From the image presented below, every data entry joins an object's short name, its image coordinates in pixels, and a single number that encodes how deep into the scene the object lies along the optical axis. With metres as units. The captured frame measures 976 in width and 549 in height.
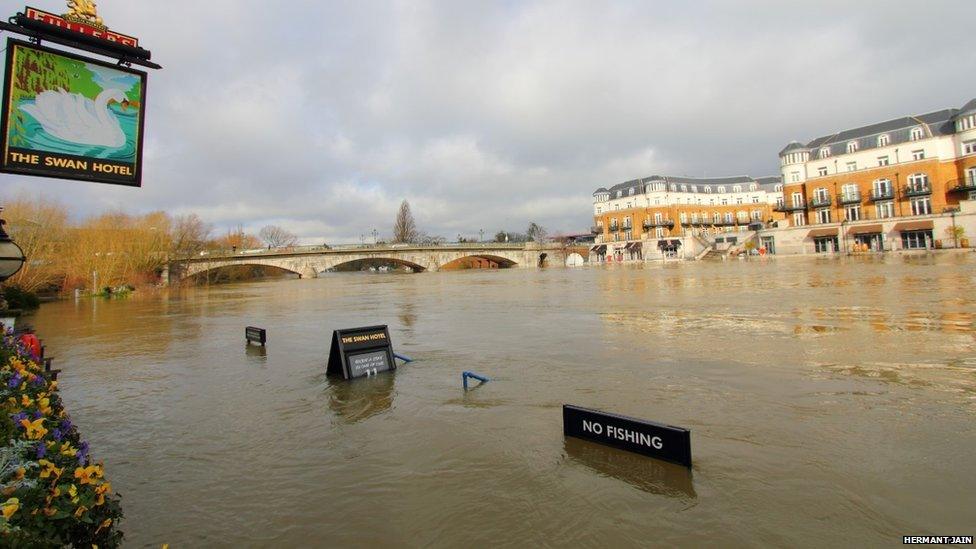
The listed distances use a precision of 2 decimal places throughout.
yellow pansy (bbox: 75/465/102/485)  2.68
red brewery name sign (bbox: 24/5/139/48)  7.14
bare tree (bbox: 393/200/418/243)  112.38
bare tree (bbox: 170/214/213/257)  59.38
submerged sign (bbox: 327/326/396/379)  9.49
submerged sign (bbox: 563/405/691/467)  4.93
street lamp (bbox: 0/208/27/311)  6.79
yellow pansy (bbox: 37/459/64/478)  2.58
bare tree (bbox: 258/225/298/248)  127.25
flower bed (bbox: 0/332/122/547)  2.28
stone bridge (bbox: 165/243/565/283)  63.25
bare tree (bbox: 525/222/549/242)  149.74
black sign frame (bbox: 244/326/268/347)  13.23
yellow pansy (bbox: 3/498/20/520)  2.12
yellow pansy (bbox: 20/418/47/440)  3.09
